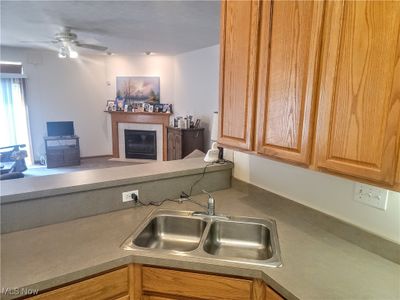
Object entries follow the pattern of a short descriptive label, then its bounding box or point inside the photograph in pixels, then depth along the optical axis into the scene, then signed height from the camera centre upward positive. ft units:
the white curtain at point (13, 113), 18.45 -0.89
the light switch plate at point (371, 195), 3.69 -1.29
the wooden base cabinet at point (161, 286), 3.48 -2.50
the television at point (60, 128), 19.53 -2.02
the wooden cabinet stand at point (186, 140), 17.52 -2.50
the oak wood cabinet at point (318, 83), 2.76 +0.27
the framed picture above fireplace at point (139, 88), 21.58 +1.15
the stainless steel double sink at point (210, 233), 4.65 -2.39
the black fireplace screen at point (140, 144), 21.70 -3.42
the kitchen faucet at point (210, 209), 4.99 -1.98
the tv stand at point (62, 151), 19.25 -3.63
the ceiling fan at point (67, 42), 12.83 +2.99
